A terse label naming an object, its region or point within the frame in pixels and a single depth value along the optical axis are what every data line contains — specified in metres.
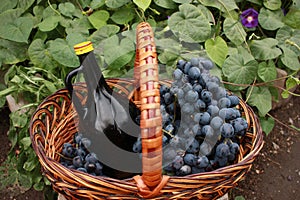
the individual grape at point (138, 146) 1.03
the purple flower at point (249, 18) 1.67
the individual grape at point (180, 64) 1.13
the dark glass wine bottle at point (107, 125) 1.03
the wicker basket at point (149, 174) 0.83
